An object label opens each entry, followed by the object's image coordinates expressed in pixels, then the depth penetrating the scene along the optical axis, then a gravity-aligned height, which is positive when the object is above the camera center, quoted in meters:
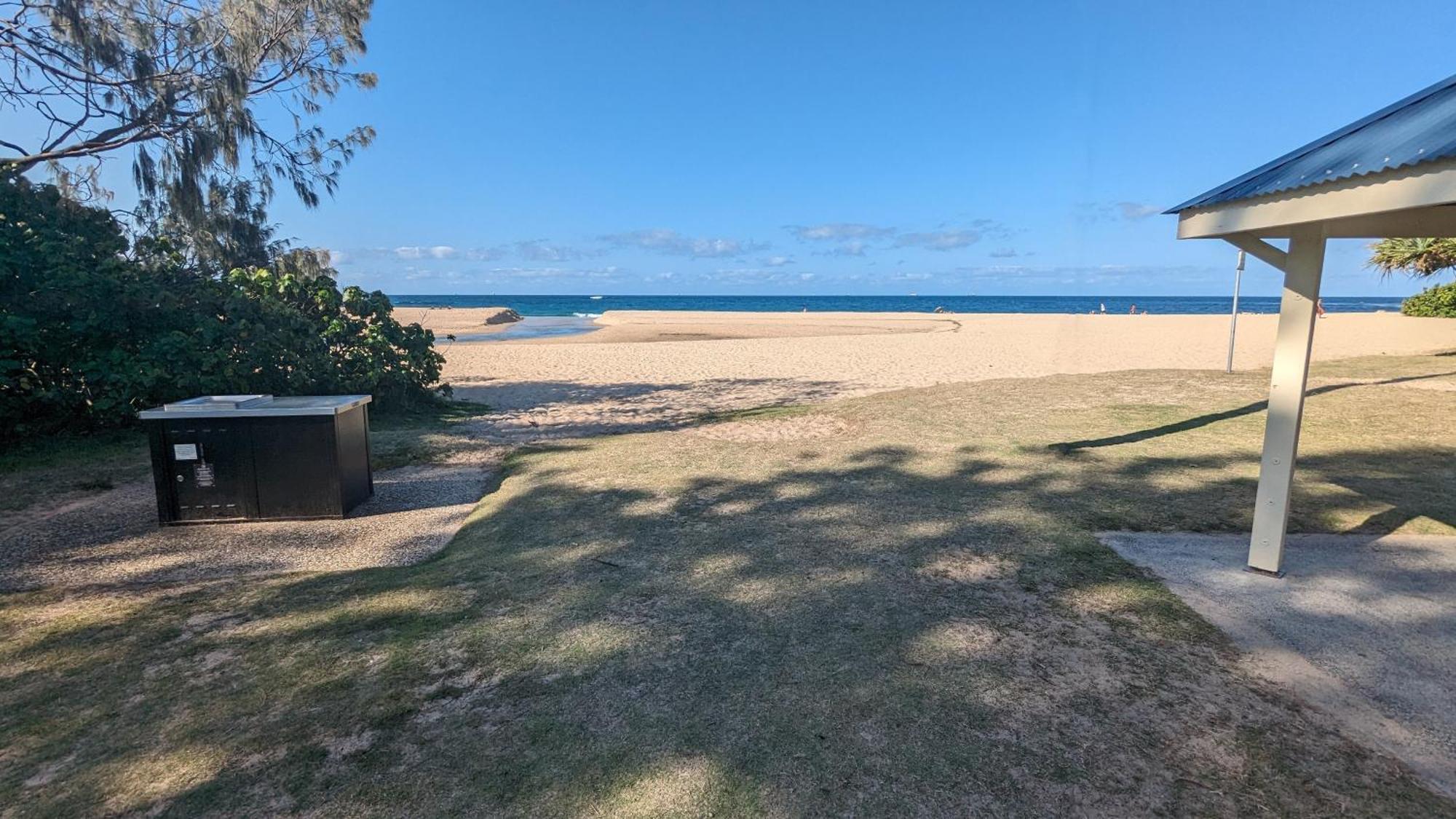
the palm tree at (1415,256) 14.50 +1.41
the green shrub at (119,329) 7.44 -0.17
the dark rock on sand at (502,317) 45.83 -0.01
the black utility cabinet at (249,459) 5.33 -1.11
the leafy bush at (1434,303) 21.33 +0.63
